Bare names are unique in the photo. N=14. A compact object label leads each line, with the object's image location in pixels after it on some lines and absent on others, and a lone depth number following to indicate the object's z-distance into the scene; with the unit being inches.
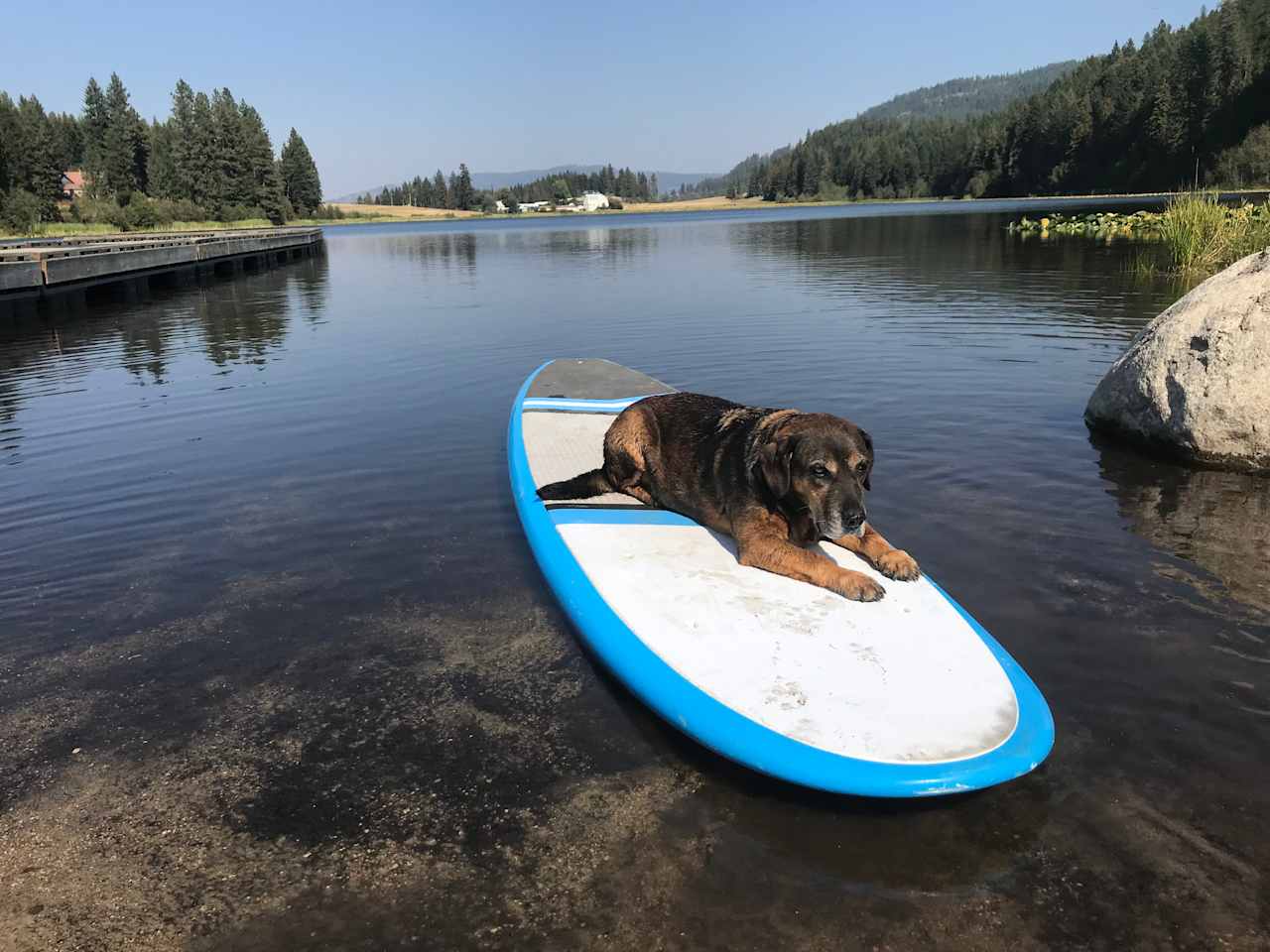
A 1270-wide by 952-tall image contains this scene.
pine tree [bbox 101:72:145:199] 4872.0
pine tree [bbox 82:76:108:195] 5531.5
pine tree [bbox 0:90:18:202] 3737.7
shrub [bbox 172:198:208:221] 3966.5
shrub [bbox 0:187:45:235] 3142.2
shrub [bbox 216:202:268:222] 4522.6
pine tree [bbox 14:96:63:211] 4025.6
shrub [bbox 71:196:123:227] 3585.1
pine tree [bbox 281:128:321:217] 5994.1
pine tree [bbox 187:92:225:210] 4677.7
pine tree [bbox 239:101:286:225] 4808.1
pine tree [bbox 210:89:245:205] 4714.6
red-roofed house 5757.4
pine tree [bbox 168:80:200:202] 4694.9
